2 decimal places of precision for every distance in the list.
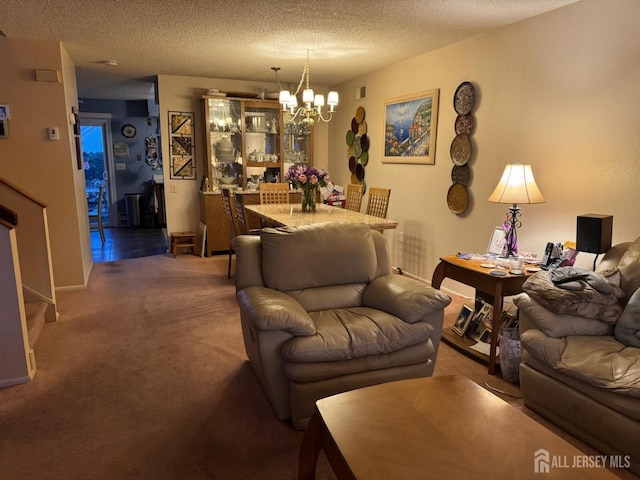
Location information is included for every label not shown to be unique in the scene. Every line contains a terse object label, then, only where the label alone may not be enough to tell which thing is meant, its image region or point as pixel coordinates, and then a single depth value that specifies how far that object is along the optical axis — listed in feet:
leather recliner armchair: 6.98
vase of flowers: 14.47
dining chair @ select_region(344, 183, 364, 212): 16.94
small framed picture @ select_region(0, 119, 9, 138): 13.28
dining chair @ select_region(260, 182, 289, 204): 17.84
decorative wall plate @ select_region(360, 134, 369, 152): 18.76
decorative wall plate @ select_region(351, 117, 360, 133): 19.48
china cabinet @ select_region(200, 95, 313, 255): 19.82
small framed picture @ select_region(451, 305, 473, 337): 10.69
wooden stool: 19.76
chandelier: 13.71
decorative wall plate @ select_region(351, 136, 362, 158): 19.35
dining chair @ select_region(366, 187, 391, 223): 15.07
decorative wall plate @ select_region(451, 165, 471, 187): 13.17
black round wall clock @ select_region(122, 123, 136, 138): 28.55
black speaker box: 8.47
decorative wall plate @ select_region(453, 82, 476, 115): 12.80
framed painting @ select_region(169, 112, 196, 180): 20.01
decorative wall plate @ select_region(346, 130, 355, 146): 19.99
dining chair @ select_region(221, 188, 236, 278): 15.83
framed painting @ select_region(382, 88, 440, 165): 14.58
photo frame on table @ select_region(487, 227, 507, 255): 10.91
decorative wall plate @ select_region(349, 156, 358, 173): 19.95
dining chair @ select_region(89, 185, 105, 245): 22.73
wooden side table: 8.96
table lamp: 9.42
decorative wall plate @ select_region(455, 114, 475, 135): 12.93
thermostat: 13.65
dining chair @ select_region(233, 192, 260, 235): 14.80
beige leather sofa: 6.14
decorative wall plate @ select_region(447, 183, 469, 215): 13.29
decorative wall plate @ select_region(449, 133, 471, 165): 13.03
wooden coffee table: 4.26
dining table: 12.93
